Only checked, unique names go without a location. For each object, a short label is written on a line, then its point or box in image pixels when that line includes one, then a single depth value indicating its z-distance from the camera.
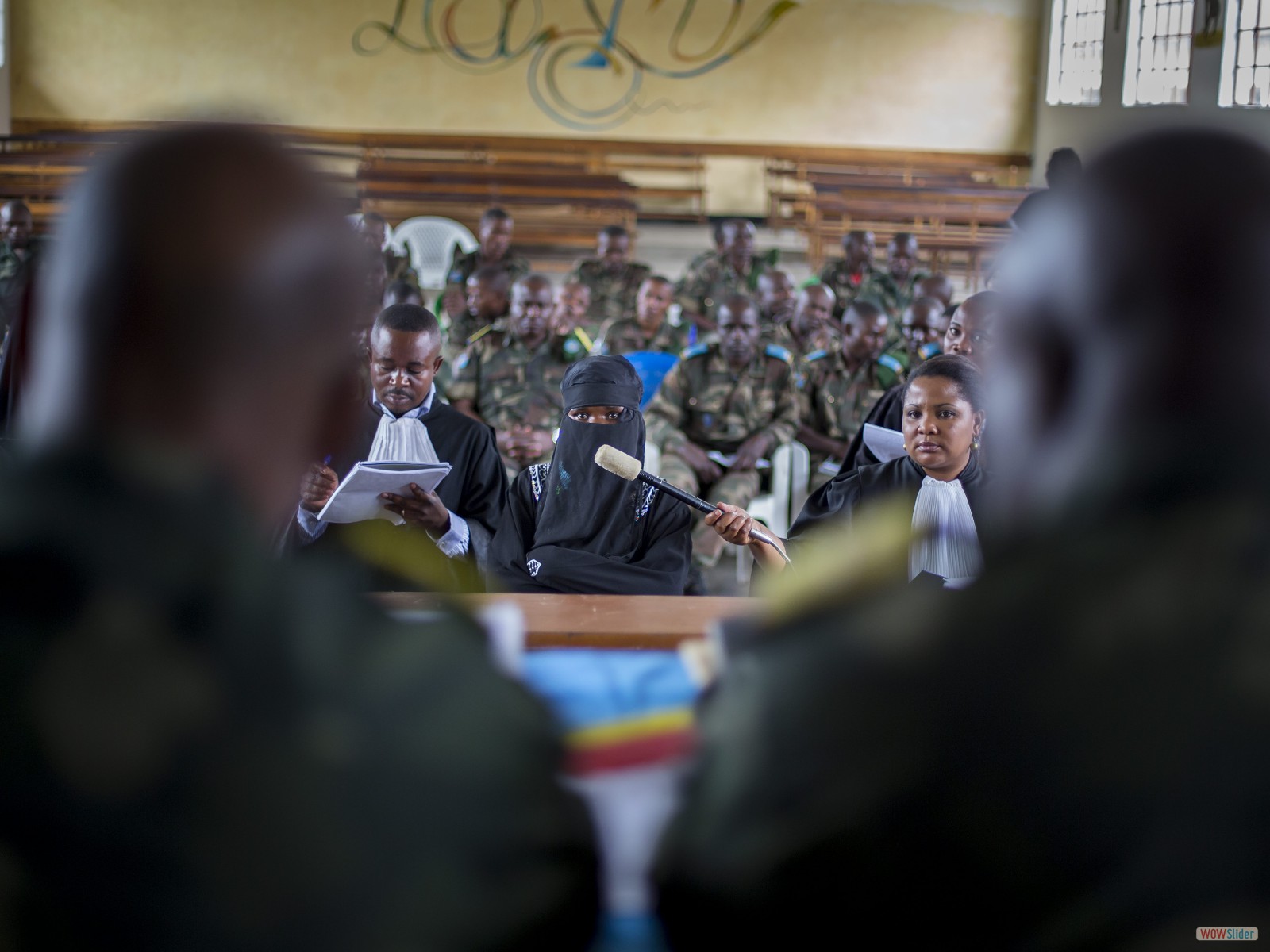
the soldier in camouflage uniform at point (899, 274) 9.13
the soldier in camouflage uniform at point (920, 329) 6.21
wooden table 2.03
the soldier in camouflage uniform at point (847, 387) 6.09
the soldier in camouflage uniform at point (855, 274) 9.25
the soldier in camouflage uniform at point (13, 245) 7.48
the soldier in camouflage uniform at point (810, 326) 7.54
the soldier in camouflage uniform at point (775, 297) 8.27
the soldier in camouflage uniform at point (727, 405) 5.70
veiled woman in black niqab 3.39
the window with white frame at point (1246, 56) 10.42
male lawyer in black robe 3.58
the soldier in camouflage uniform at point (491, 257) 8.12
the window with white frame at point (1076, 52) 13.14
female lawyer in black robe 3.02
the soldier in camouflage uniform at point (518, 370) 6.09
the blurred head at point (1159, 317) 0.86
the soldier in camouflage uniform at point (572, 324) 6.29
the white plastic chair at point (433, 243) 10.86
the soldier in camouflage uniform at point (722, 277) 9.30
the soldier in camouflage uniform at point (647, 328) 7.25
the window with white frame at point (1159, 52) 11.30
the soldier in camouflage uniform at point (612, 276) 8.84
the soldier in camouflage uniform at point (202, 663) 0.84
